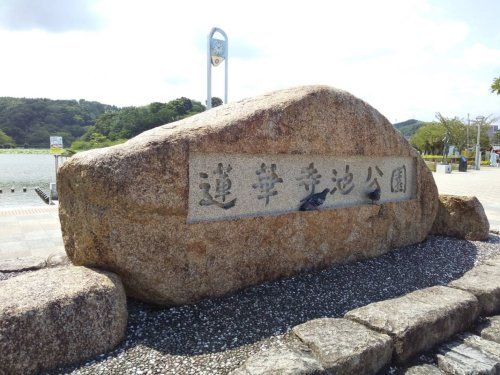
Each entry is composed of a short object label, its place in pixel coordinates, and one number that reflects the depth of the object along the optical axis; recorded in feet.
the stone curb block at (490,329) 10.85
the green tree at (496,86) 78.28
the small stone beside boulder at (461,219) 19.44
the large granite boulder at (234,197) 10.01
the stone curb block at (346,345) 8.28
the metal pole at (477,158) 110.69
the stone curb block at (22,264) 14.57
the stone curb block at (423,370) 9.22
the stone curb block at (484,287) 12.07
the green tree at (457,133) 153.04
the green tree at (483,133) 154.94
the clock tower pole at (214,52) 40.31
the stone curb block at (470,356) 9.26
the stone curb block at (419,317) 9.59
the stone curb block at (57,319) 7.70
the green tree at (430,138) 163.53
